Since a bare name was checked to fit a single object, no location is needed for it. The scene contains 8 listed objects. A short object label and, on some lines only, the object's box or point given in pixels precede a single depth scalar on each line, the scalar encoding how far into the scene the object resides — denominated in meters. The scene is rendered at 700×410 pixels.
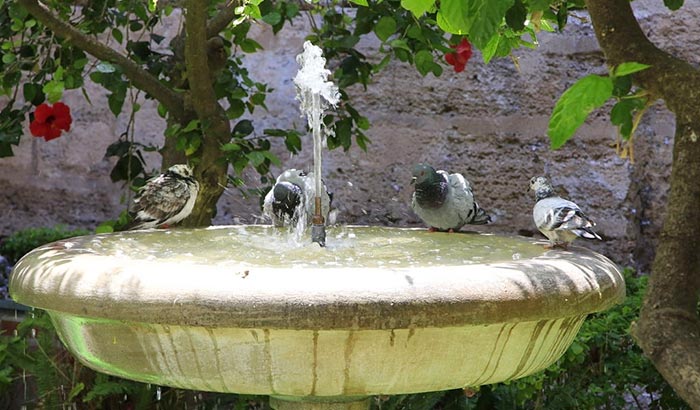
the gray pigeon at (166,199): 6.97
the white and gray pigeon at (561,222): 5.55
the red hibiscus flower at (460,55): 7.21
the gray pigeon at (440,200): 6.79
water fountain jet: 6.92
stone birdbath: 3.81
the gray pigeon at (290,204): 6.53
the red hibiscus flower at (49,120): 7.76
